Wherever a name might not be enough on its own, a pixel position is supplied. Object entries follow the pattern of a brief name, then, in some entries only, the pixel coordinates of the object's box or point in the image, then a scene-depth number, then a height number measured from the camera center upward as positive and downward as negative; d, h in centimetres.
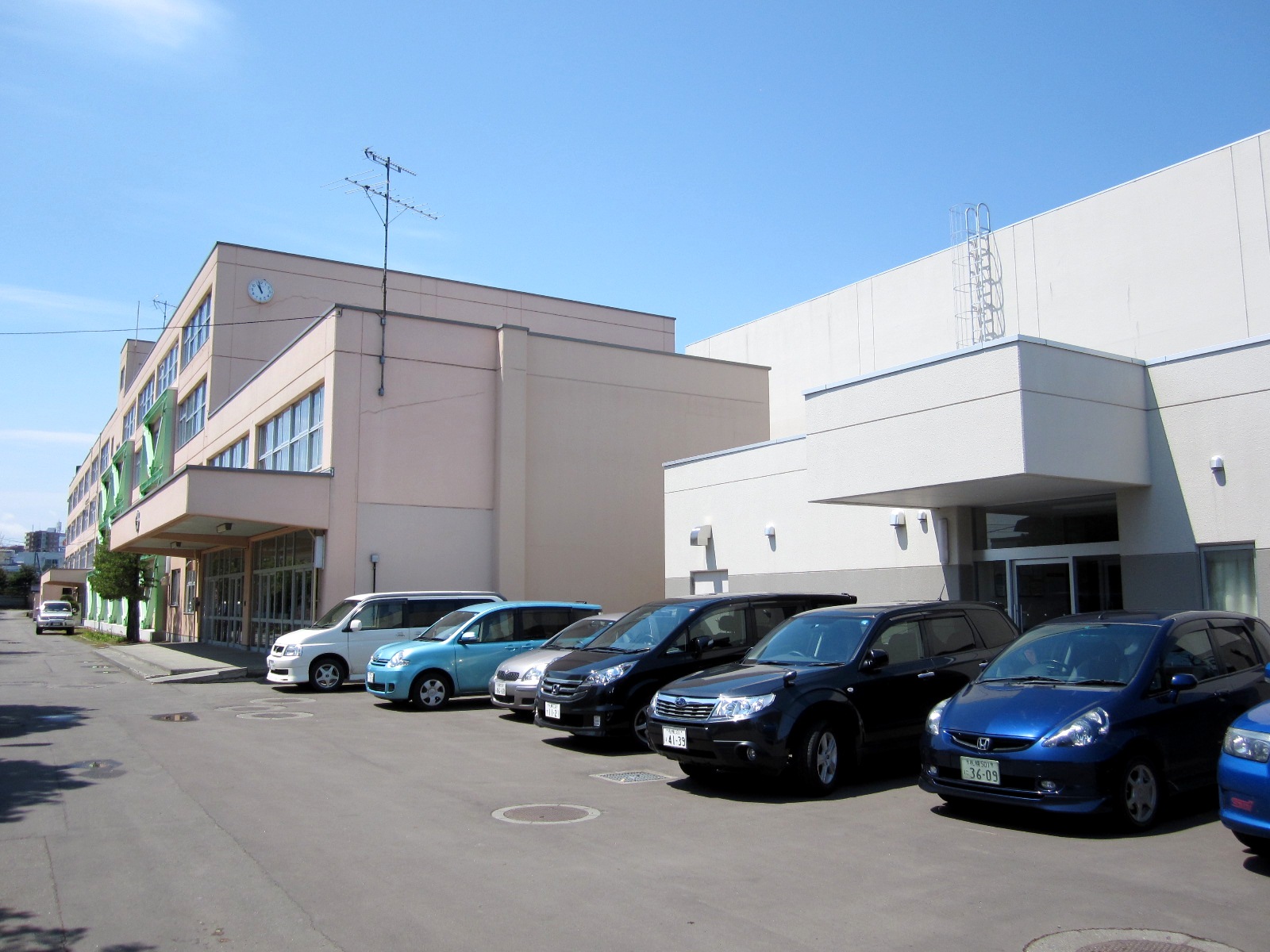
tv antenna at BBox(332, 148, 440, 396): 2445 +1023
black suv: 880 -90
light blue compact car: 1589 -87
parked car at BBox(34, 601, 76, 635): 5500 -99
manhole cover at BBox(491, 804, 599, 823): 799 -174
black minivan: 1144 -73
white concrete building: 1213 +188
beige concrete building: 2372 +321
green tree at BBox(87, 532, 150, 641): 4059 +86
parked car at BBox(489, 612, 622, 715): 1360 -101
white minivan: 1873 -71
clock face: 3553 +1056
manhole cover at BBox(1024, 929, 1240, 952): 501 -174
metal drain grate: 983 -178
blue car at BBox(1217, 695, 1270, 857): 597 -112
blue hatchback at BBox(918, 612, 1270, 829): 715 -93
